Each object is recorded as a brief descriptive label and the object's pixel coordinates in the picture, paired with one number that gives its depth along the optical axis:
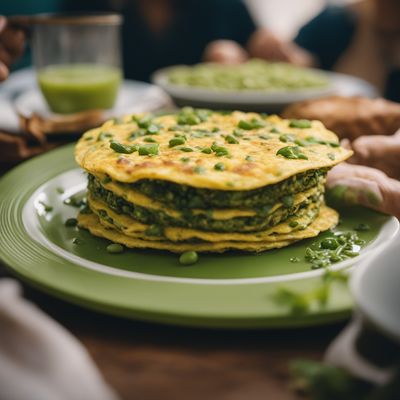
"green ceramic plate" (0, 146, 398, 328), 0.37
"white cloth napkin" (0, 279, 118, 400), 0.28
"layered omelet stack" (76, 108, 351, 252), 0.45
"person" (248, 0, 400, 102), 0.95
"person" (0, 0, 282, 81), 1.11
